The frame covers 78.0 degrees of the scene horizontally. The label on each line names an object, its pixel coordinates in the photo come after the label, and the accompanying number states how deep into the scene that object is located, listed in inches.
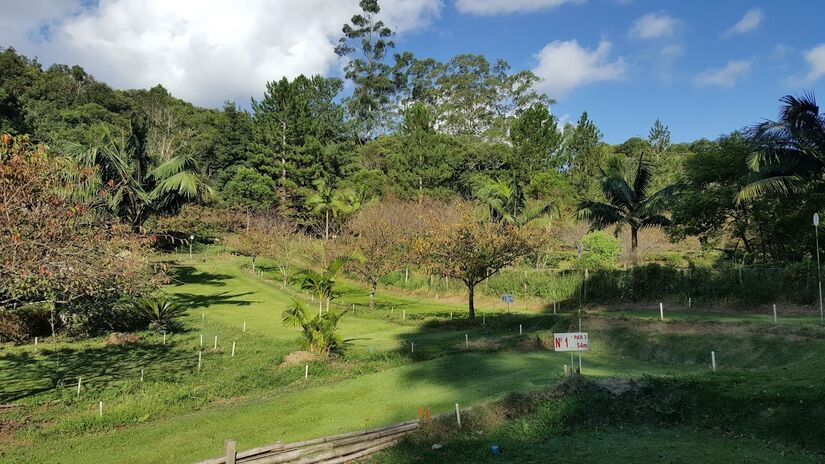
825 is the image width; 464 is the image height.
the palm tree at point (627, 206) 1210.6
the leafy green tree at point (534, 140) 2110.0
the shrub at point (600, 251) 1339.8
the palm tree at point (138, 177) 1229.1
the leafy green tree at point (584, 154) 2143.2
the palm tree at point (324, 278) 949.8
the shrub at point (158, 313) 983.3
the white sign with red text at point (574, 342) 431.7
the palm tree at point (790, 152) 750.5
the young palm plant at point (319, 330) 745.6
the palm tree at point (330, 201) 2052.0
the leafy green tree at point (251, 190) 2214.6
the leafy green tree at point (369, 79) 3117.6
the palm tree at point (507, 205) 1557.6
